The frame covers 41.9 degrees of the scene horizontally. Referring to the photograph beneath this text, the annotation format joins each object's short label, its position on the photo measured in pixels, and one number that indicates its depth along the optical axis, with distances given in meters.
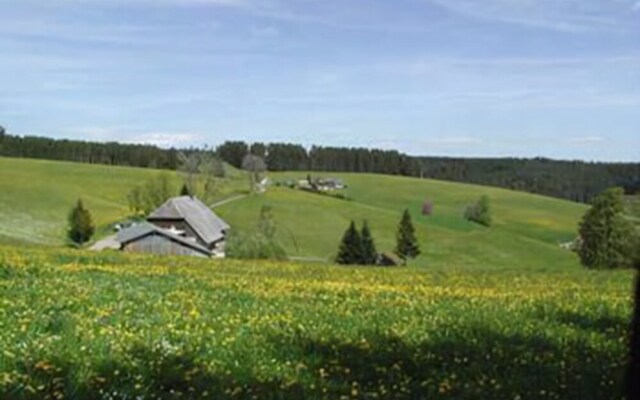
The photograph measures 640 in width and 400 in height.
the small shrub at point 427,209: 147.80
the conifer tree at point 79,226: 96.12
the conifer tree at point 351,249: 83.06
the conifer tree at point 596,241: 58.66
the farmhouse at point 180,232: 83.35
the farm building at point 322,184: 175.38
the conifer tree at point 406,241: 105.31
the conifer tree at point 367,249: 84.38
